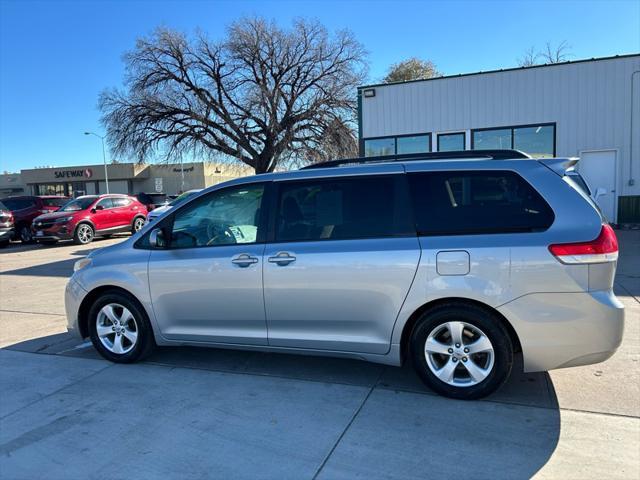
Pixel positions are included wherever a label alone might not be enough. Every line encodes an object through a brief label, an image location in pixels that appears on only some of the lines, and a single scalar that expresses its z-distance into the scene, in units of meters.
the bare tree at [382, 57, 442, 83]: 43.48
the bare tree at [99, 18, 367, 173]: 32.06
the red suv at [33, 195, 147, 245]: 16.36
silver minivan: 3.50
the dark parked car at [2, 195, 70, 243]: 17.94
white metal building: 14.41
